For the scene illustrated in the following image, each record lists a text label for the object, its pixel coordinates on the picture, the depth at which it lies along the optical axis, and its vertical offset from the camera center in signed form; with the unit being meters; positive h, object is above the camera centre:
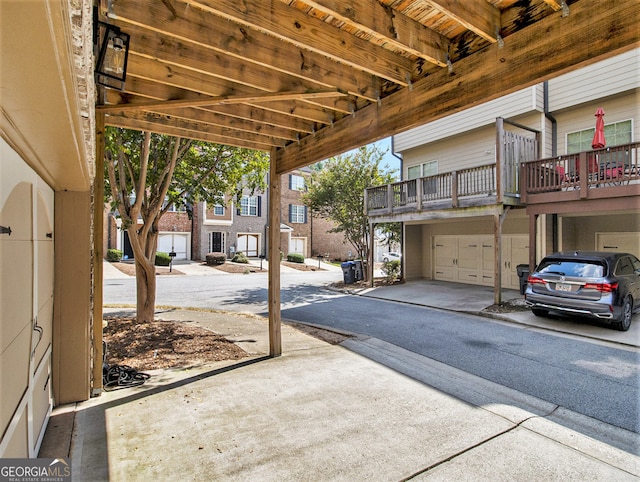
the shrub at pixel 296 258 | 25.89 -1.22
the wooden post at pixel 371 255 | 14.11 -0.60
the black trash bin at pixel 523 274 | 10.44 -1.03
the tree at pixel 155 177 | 6.28 +1.39
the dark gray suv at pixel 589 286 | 6.55 -0.92
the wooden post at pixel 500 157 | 9.85 +2.29
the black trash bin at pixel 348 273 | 14.86 -1.35
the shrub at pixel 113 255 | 20.56 -0.71
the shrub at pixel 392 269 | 15.97 -1.31
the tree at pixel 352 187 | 15.71 +2.39
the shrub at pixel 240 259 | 24.12 -1.18
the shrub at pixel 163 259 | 20.53 -0.97
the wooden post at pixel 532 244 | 9.38 -0.13
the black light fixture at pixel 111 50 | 2.41 +1.35
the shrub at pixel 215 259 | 22.09 -1.07
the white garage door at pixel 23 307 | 1.68 -0.38
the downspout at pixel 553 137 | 11.12 +3.25
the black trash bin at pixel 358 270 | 15.02 -1.24
